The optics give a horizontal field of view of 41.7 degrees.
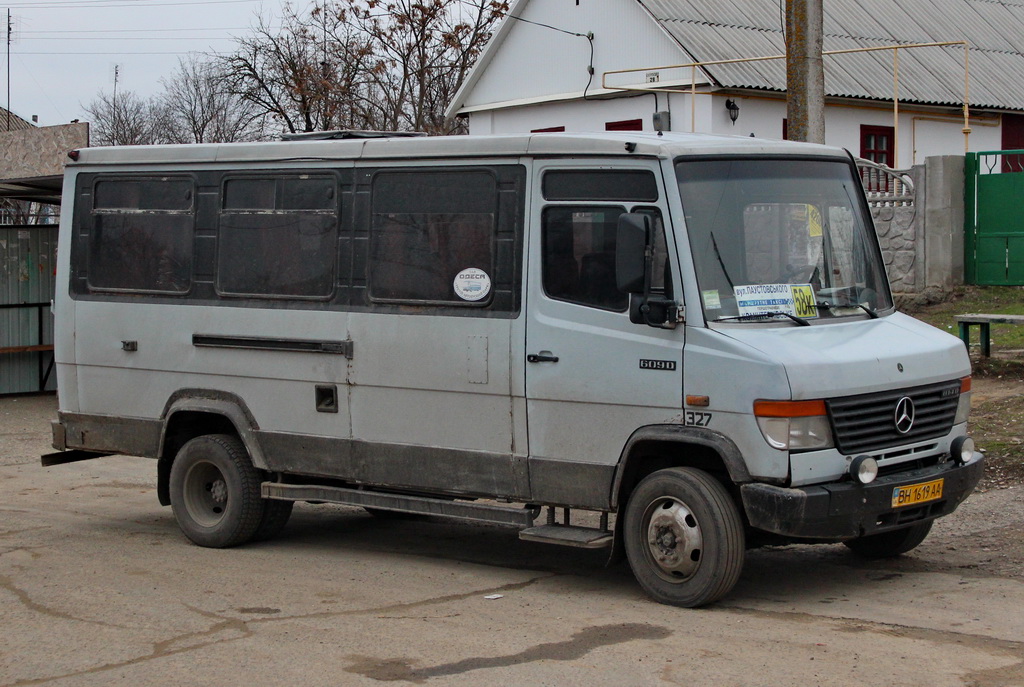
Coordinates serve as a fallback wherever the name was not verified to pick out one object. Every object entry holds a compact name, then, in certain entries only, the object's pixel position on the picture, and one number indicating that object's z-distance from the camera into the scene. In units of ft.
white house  79.10
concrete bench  46.03
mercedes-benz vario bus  23.16
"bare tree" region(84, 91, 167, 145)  212.84
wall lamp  76.84
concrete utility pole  35.14
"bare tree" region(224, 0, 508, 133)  113.50
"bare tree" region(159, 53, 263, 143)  172.04
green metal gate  56.34
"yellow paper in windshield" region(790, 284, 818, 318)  24.34
